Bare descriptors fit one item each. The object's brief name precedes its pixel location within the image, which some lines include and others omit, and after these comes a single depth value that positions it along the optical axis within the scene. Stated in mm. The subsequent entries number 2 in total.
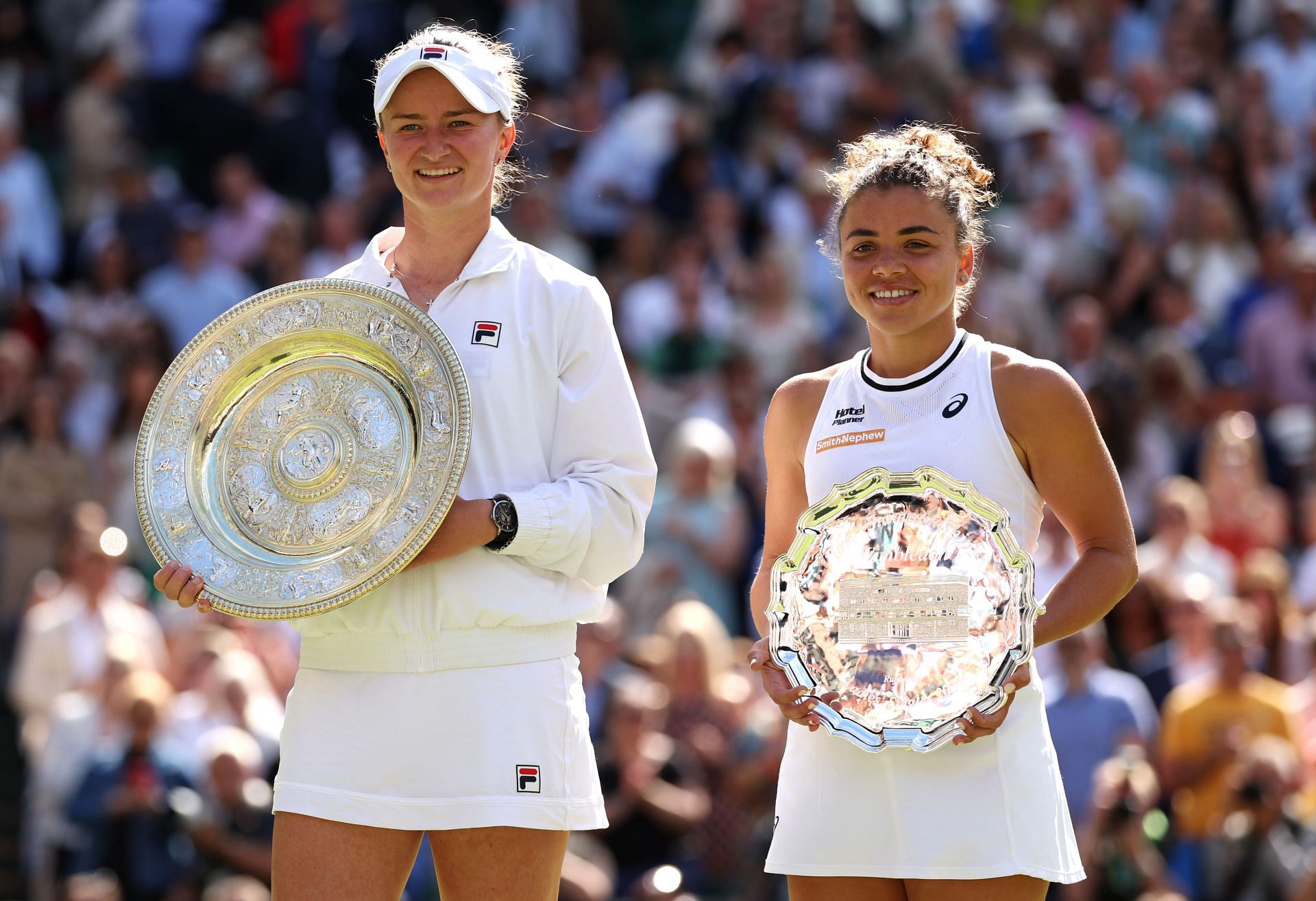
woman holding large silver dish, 7160
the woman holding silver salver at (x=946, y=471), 6812
